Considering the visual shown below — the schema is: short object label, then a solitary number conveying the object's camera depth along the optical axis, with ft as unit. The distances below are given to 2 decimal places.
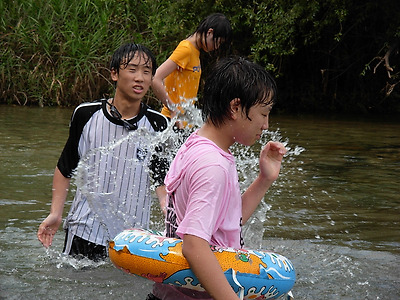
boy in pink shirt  6.99
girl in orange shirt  20.40
